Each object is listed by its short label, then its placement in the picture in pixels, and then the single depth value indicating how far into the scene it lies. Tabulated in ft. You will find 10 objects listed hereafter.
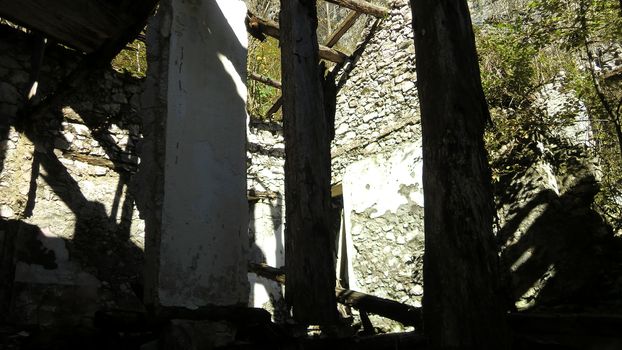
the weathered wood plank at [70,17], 15.58
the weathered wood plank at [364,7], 24.31
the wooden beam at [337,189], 28.63
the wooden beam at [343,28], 25.22
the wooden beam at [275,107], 29.50
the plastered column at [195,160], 11.27
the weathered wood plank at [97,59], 16.22
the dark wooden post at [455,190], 6.52
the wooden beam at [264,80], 27.07
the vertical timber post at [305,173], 10.41
